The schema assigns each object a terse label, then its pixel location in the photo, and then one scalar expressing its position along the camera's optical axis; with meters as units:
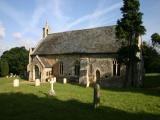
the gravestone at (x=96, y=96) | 8.55
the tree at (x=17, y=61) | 36.41
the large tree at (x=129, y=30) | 16.73
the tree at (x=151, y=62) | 33.27
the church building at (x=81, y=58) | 19.71
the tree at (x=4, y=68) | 34.53
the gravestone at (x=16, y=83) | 17.79
